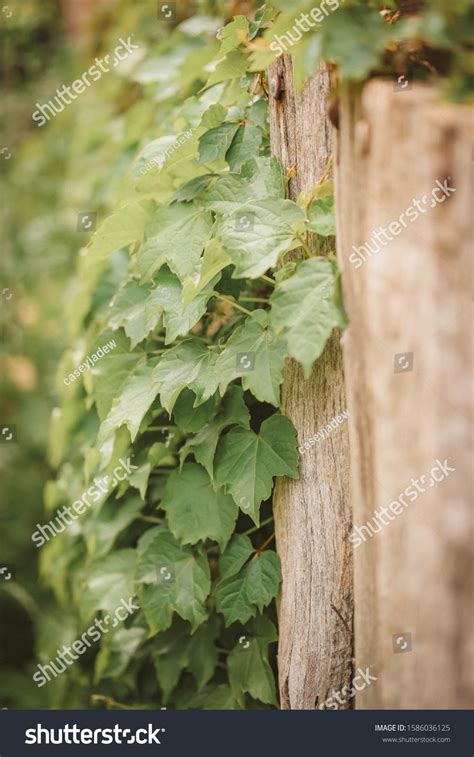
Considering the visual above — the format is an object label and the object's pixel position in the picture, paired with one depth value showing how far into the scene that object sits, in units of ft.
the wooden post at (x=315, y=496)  6.05
